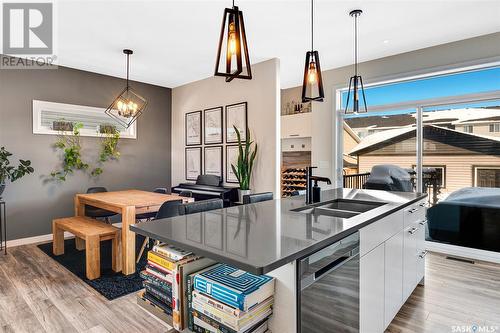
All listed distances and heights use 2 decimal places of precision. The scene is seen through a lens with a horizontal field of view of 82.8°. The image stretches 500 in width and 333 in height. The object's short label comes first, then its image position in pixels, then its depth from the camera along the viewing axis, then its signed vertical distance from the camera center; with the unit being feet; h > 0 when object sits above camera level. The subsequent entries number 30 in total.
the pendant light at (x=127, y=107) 13.08 +2.56
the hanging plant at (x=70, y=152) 14.99 +0.55
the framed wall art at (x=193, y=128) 18.30 +2.23
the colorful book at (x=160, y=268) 3.89 -1.50
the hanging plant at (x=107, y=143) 16.42 +1.13
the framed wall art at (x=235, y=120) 15.49 +2.38
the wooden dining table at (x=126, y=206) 9.99 -1.68
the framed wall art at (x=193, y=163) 18.45 -0.04
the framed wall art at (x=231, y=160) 16.19 +0.13
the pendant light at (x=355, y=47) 9.52 +5.01
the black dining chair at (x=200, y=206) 6.35 -1.03
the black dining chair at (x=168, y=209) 9.70 -1.63
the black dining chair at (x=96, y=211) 13.61 -2.41
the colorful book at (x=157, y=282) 3.92 -1.71
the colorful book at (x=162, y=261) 3.81 -1.37
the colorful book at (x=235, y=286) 3.19 -1.49
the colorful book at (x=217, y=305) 3.14 -1.67
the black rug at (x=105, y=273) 8.89 -3.97
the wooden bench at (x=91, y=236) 9.62 -2.68
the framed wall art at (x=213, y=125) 16.98 +2.27
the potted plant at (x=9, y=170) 12.10 -0.33
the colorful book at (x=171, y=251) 3.85 -1.25
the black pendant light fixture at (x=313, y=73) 7.87 +2.51
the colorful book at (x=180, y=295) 3.65 -1.71
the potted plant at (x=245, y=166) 14.75 -0.19
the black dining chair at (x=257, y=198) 7.91 -1.02
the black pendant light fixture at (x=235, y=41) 5.42 +2.38
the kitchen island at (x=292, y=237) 3.46 -1.07
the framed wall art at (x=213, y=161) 17.11 +0.08
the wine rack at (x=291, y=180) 19.45 -1.24
